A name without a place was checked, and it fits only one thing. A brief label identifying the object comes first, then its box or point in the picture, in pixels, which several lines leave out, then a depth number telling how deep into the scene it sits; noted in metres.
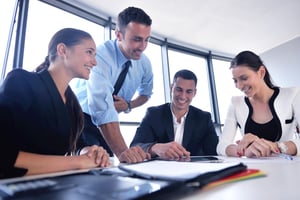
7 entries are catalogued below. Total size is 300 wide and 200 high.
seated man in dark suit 1.46
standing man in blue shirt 1.22
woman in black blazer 0.67
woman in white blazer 1.30
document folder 0.36
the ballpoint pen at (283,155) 0.86
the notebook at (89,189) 0.31
